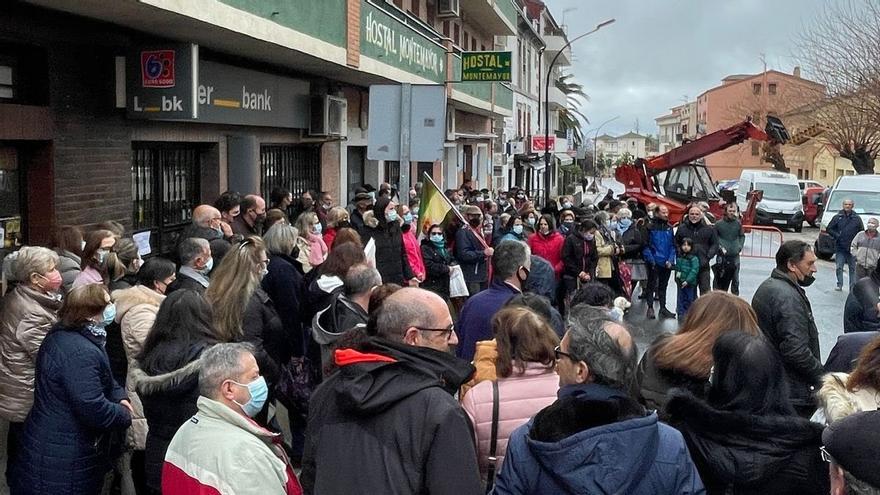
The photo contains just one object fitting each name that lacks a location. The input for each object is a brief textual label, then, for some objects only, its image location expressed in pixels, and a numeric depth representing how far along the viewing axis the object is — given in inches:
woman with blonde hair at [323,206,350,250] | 369.4
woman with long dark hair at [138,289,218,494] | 165.6
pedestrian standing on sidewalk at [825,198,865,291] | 642.8
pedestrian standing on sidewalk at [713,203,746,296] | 508.7
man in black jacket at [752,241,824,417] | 208.0
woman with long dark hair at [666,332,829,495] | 134.6
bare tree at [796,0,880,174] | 1187.3
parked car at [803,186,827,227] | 1466.5
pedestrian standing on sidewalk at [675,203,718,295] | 485.4
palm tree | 2696.9
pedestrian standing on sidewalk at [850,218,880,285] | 495.2
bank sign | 355.6
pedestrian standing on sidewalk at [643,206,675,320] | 503.2
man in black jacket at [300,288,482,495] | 112.1
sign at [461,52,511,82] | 727.7
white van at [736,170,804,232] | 1344.7
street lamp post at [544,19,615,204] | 1323.8
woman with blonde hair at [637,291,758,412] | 158.1
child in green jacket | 484.4
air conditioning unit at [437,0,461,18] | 931.3
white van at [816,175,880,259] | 973.8
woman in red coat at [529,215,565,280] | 440.5
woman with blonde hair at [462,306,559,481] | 141.9
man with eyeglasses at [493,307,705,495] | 105.3
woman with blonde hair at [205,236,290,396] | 205.3
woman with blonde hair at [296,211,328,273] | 342.3
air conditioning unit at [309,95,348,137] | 593.3
